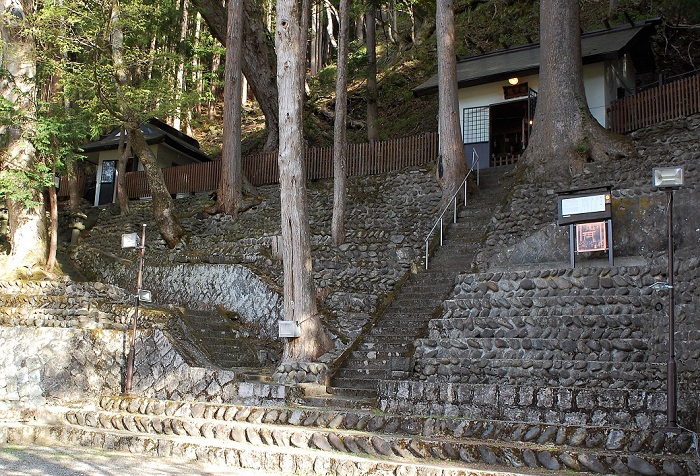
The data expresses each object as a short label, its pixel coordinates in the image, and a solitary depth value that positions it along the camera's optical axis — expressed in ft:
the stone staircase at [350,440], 26.23
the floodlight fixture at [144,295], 43.44
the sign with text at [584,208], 40.83
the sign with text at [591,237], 41.24
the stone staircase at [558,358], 30.17
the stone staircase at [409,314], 40.01
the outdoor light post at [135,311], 43.34
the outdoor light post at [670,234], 27.48
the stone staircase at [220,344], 46.70
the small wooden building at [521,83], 67.56
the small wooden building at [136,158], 89.10
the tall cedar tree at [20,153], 58.23
